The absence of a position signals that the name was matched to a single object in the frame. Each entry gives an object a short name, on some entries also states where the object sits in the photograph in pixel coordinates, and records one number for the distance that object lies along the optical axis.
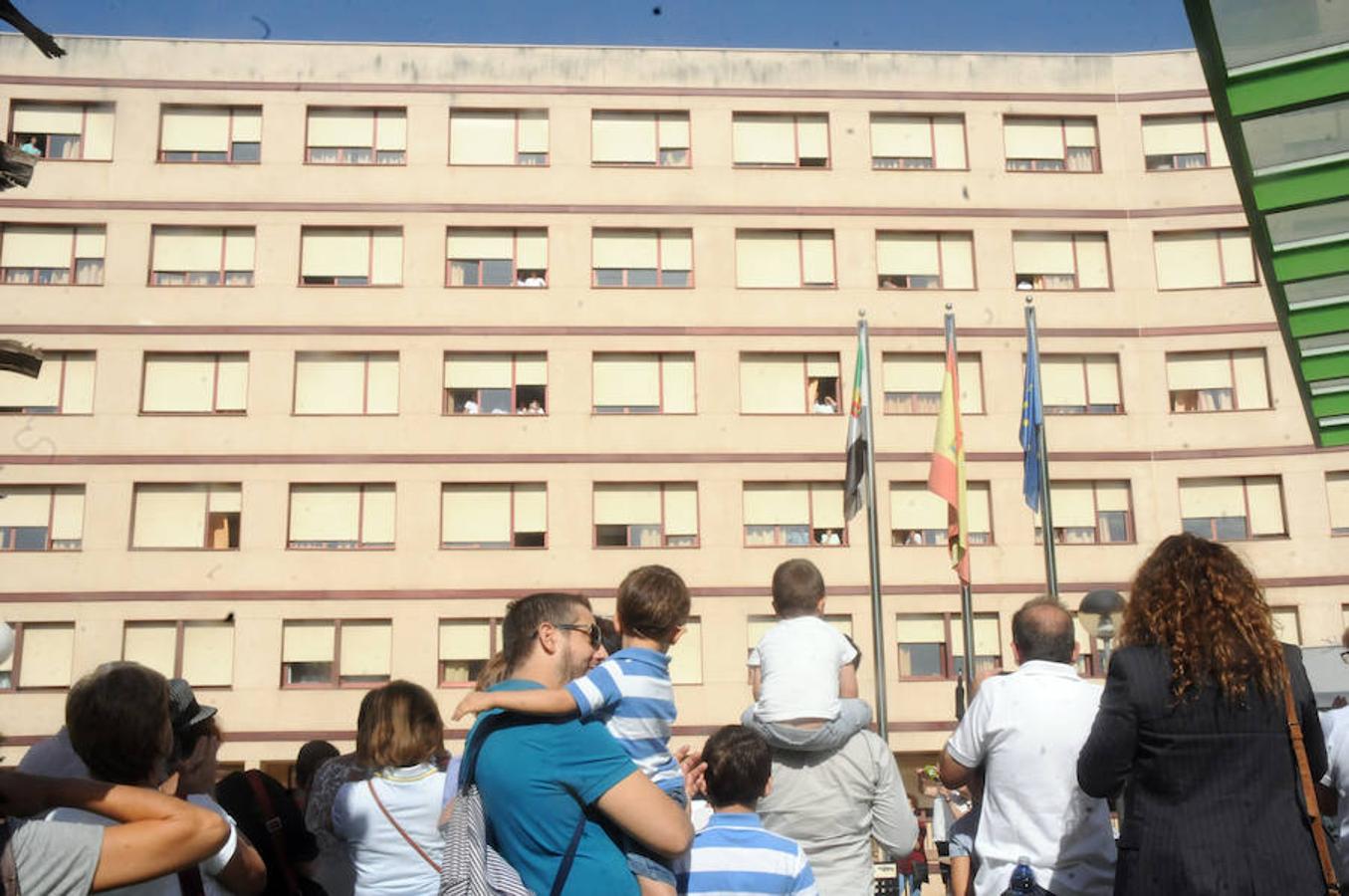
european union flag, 23.83
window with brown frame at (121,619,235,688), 31.05
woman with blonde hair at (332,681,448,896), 5.58
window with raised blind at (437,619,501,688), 31.59
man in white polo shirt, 4.83
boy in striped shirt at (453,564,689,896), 3.73
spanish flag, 21.39
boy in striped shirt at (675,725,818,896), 4.49
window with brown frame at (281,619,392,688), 31.30
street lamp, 17.27
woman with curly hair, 3.88
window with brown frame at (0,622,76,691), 30.88
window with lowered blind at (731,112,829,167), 35.19
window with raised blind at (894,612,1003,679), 32.41
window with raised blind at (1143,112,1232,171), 35.22
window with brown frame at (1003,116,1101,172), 35.56
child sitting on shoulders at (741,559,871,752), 5.41
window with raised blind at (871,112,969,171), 35.38
